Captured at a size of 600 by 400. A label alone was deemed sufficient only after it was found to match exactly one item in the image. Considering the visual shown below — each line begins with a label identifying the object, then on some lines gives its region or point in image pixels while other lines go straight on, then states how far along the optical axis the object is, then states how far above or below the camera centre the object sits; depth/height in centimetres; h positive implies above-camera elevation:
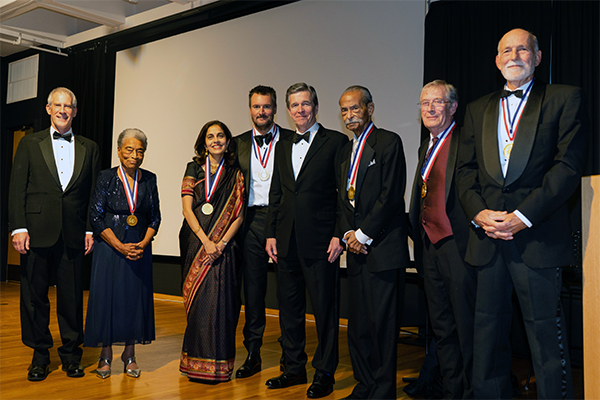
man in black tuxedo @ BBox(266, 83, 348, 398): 305 -11
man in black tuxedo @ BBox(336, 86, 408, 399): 274 -10
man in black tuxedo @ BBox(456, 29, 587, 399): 219 +6
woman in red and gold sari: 318 -24
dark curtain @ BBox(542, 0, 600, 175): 396 +133
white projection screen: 520 +175
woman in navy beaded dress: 324 -29
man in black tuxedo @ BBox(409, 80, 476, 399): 261 -9
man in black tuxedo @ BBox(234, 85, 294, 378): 347 +2
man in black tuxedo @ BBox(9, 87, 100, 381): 333 -7
